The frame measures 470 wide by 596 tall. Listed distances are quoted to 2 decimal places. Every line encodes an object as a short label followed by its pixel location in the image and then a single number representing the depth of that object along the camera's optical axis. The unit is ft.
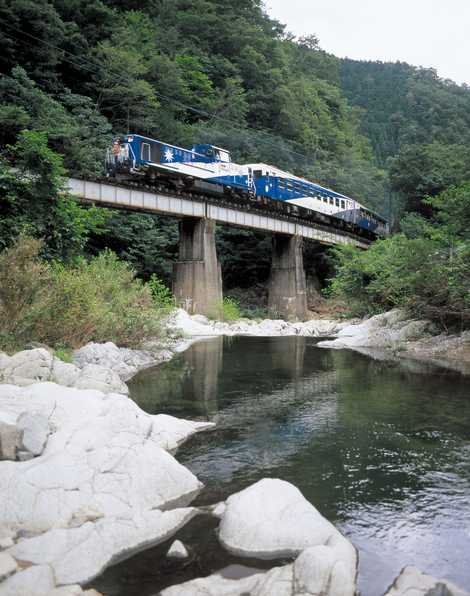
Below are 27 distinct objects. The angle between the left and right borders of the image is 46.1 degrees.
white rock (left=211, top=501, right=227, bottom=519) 19.97
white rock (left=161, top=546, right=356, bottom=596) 14.70
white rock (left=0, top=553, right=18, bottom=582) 15.39
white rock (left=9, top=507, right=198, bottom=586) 15.99
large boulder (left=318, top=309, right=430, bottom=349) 71.51
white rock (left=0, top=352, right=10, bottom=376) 32.76
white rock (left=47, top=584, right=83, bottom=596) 14.62
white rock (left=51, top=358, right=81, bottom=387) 33.71
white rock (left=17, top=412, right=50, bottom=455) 21.83
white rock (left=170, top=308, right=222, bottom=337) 91.09
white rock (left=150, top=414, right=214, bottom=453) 27.66
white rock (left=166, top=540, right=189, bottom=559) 17.28
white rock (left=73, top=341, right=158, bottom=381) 45.34
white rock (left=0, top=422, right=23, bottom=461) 21.40
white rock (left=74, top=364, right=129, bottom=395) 34.27
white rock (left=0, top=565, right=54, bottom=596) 14.74
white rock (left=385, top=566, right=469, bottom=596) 14.89
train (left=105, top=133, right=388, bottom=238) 97.08
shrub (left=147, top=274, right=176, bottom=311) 67.51
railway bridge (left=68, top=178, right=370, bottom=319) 95.55
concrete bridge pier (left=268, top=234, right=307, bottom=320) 138.82
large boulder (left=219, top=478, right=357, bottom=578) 17.16
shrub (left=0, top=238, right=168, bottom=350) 40.27
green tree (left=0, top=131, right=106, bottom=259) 56.85
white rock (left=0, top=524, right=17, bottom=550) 16.91
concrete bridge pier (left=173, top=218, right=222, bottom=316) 110.11
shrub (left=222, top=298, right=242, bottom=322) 111.64
